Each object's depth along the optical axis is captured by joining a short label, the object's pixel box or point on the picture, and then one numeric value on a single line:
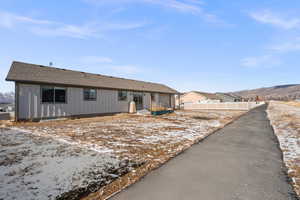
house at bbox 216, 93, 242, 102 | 65.99
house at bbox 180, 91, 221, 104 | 49.62
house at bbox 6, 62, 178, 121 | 10.59
